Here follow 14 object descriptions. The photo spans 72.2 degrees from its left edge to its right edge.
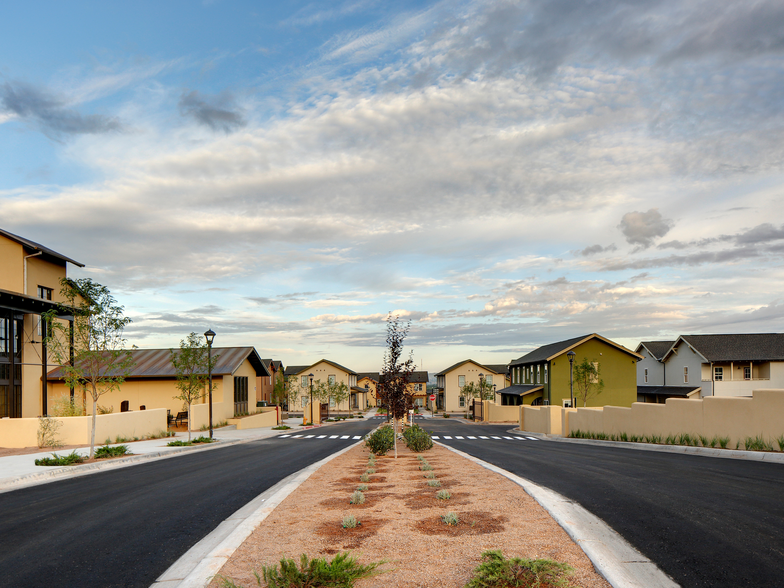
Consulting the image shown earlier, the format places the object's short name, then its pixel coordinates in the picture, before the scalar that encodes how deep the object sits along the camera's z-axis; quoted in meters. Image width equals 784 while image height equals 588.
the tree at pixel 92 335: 18.97
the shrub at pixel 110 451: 18.38
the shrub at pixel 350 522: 7.24
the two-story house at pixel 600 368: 54.81
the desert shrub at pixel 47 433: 21.61
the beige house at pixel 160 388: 37.50
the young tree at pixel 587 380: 52.00
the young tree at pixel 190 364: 27.96
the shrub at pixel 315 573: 5.14
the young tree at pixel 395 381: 18.31
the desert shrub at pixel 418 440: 18.67
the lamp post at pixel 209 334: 27.00
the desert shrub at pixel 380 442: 17.69
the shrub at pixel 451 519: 7.26
